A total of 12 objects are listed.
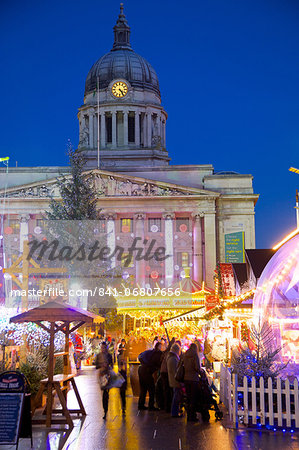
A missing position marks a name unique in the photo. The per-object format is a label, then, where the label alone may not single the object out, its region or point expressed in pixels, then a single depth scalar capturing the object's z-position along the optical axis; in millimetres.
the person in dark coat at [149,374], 15437
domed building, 64500
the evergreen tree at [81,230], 39156
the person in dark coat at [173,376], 13961
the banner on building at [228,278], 30230
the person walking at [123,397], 14767
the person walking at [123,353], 22048
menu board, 10273
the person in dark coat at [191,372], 13594
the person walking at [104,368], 14255
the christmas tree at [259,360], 12867
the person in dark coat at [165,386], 15035
